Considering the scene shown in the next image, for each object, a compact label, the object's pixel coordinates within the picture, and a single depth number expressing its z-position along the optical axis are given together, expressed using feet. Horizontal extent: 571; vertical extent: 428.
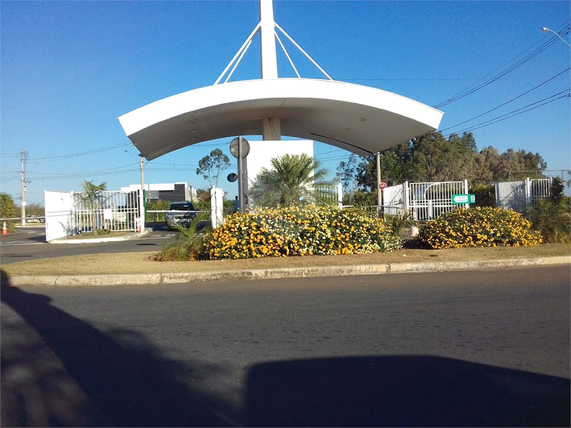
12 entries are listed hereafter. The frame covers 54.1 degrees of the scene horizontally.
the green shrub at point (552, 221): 51.39
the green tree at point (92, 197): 92.79
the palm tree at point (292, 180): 52.95
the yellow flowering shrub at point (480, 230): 48.67
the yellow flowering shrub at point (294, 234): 44.04
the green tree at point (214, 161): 210.18
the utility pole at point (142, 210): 95.30
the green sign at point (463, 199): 75.05
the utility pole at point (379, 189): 114.99
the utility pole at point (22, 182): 198.57
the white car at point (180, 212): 104.37
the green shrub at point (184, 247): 45.52
